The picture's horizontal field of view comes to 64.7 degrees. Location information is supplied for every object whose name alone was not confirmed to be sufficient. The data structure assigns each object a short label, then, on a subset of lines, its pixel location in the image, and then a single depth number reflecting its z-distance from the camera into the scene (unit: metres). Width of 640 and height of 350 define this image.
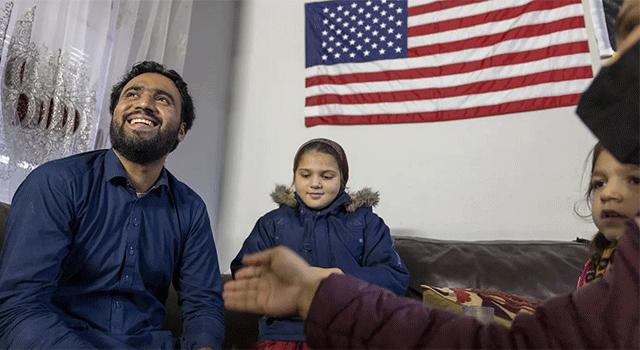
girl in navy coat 1.73
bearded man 1.14
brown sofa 1.80
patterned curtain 1.74
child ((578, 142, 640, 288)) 1.13
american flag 2.45
